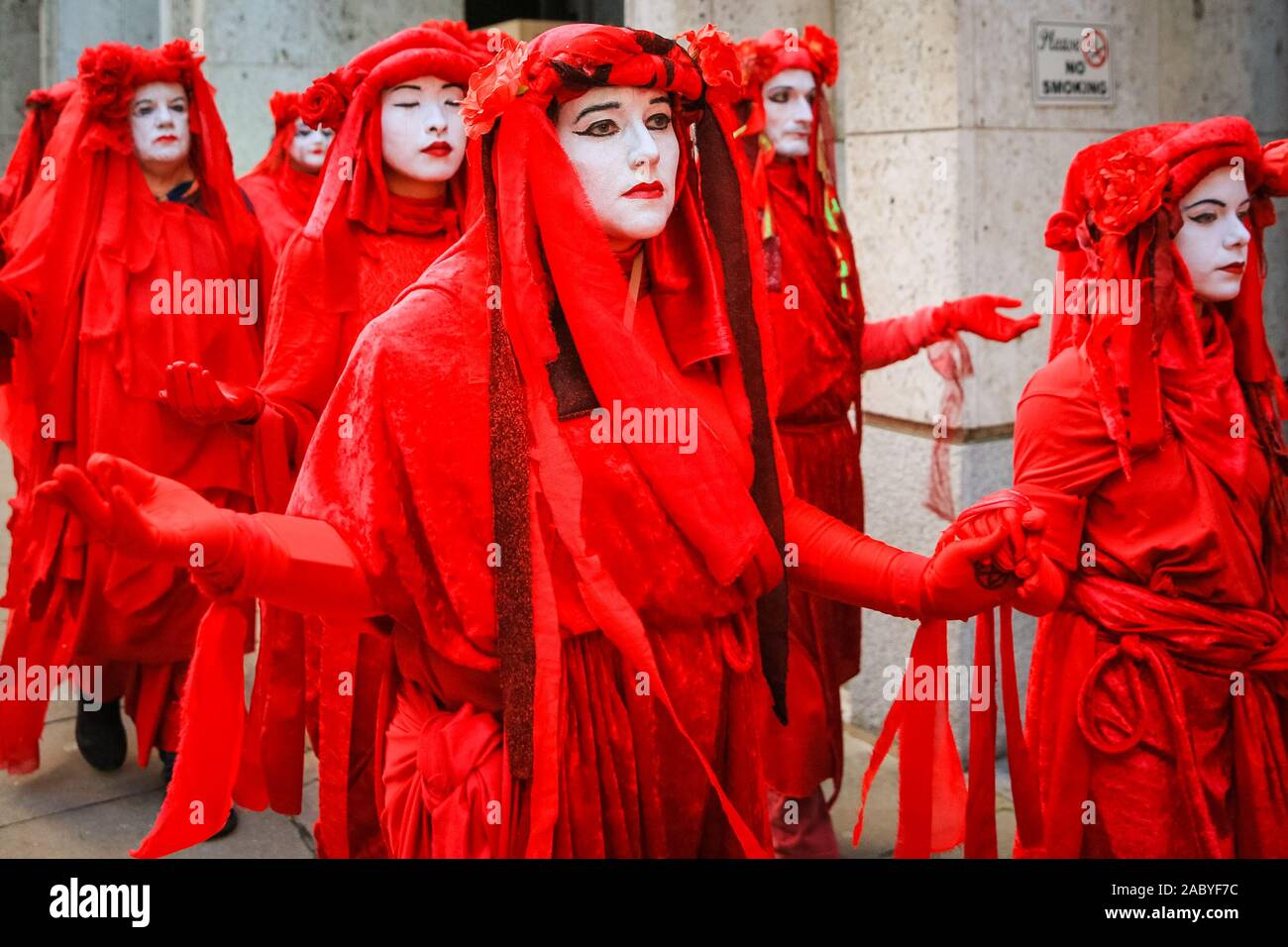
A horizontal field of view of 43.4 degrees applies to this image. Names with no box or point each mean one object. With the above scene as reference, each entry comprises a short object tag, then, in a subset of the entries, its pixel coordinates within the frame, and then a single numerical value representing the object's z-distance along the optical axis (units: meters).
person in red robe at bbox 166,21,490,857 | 3.84
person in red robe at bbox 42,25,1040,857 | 2.44
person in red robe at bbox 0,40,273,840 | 4.76
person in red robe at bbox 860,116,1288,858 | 3.19
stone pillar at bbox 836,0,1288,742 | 4.71
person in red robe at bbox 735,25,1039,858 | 4.30
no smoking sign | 4.78
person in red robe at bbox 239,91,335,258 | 6.36
